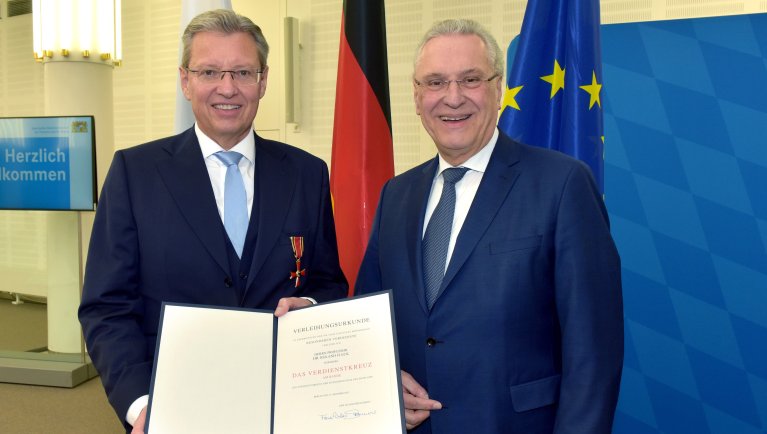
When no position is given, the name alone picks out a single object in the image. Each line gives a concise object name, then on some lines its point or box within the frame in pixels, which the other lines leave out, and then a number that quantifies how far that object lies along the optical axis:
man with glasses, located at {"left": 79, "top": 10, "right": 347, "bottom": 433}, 1.82
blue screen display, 5.55
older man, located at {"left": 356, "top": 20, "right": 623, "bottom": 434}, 1.60
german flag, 3.52
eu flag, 2.92
